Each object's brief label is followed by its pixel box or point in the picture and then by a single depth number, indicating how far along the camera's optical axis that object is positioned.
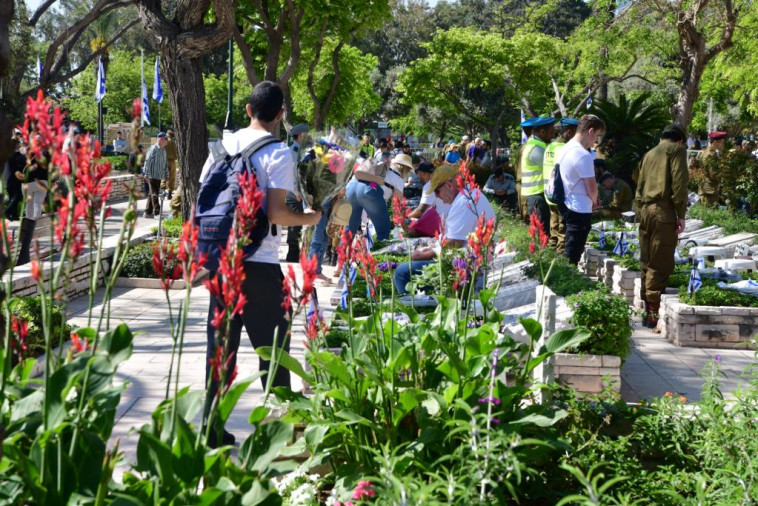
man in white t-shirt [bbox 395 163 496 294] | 7.27
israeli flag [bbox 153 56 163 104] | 30.19
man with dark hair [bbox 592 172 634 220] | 15.45
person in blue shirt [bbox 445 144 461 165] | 25.23
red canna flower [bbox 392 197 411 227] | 4.57
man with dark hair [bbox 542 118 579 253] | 11.14
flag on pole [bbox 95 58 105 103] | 30.88
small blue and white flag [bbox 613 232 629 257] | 11.02
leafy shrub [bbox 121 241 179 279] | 11.32
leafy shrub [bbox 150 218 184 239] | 13.40
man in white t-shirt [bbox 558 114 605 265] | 8.93
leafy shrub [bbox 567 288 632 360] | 6.18
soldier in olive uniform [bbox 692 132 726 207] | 16.64
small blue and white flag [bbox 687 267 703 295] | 8.24
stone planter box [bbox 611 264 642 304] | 10.05
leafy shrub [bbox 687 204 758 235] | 13.67
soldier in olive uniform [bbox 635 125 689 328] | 8.34
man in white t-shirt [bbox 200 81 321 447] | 4.58
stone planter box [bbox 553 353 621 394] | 6.20
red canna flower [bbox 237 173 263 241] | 2.62
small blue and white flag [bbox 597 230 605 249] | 12.30
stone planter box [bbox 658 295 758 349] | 8.15
